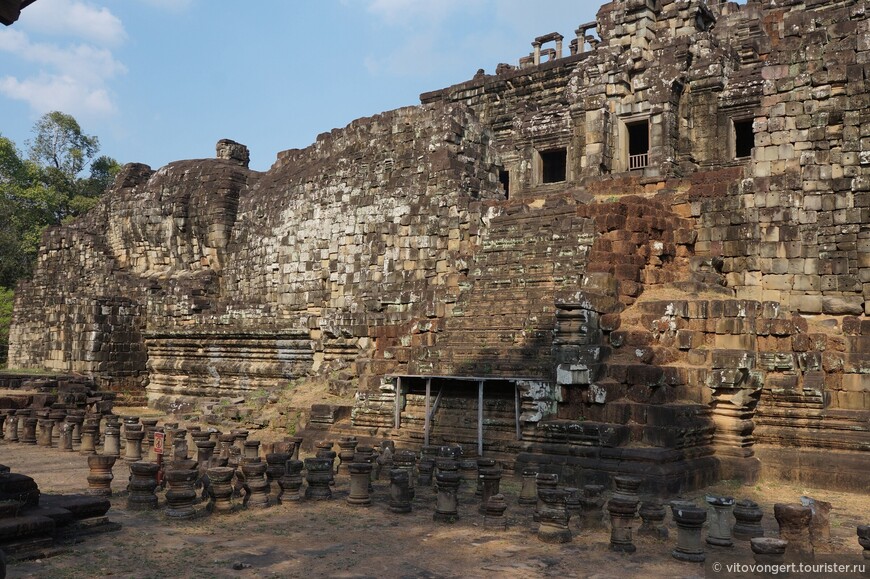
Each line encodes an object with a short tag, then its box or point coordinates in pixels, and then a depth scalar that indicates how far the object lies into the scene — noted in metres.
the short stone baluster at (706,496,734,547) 7.88
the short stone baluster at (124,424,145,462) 14.34
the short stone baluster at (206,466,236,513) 9.20
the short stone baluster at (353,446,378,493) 11.14
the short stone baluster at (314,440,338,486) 10.38
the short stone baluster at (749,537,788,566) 6.66
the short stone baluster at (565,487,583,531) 8.91
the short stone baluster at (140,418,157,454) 15.90
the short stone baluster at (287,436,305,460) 12.93
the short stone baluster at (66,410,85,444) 16.94
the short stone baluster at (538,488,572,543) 8.08
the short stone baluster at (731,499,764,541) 8.02
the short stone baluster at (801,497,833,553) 7.96
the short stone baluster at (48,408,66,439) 17.59
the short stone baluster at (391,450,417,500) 11.34
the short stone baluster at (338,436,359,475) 11.58
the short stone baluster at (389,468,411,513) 9.50
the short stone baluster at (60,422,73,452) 16.23
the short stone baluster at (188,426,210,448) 13.67
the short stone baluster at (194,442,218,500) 12.47
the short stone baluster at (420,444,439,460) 12.85
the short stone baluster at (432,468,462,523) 9.00
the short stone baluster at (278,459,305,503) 9.93
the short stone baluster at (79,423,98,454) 15.57
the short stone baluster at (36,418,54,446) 17.03
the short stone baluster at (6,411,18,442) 17.92
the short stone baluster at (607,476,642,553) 7.81
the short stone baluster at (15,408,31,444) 17.56
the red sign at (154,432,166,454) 11.44
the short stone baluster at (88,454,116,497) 9.98
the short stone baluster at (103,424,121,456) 14.83
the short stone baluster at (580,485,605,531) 8.66
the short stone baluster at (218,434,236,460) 13.60
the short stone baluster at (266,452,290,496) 10.11
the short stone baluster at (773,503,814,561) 7.64
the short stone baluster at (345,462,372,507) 9.86
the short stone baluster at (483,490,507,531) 8.60
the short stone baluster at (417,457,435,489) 11.25
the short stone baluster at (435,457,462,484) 9.79
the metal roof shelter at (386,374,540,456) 12.32
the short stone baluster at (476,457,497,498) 10.31
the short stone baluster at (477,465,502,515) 9.89
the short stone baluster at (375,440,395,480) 11.70
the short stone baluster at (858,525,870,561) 7.12
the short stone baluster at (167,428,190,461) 13.03
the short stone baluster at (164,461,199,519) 9.00
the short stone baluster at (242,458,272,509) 9.64
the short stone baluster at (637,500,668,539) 8.19
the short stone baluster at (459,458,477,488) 11.30
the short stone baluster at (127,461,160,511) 9.42
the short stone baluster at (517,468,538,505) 9.95
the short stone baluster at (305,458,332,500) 10.14
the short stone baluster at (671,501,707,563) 7.45
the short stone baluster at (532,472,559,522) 9.18
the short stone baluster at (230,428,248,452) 13.99
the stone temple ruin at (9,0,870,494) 12.05
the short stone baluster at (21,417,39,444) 17.38
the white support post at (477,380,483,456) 12.34
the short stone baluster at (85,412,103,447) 15.75
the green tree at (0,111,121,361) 42.00
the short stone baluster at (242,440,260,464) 12.67
